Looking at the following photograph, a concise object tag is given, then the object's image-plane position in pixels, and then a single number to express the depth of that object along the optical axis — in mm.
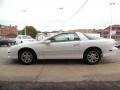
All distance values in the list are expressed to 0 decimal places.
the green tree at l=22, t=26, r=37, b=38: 33247
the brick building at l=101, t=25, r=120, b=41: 37148
